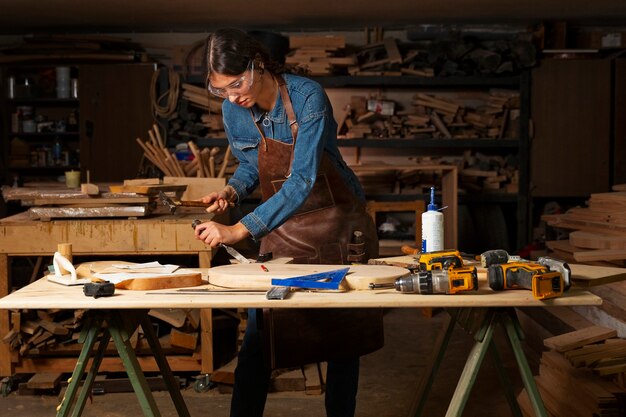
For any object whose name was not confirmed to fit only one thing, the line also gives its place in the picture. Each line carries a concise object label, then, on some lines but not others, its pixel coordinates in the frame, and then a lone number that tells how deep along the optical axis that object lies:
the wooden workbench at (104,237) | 4.66
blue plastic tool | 2.74
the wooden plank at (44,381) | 4.80
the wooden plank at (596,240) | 5.00
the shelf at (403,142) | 8.37
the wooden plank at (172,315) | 4.88
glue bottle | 3.16
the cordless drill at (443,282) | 2.67
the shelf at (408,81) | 8.34
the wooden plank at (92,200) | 4.61
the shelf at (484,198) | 8.23
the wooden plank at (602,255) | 4.88
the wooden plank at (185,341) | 4.89
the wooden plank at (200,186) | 5.73
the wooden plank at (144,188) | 4.64
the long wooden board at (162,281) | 2.86
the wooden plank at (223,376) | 4.83
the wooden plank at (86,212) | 4.61
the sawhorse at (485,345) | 2.70
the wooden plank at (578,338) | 4.30
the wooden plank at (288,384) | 4.87
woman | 3.10
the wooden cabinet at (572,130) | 8.62
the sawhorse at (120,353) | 2.76
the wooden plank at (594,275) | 2.83
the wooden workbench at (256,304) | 2.62
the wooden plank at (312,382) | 4.81
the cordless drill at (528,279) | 2.63
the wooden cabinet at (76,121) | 8.79
